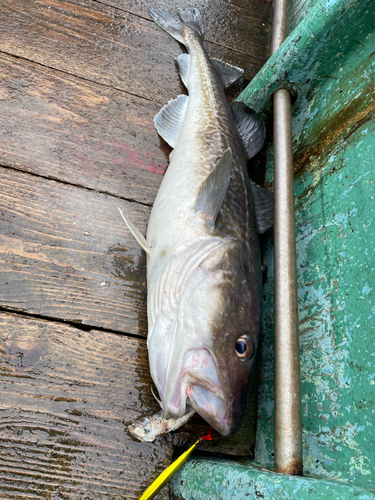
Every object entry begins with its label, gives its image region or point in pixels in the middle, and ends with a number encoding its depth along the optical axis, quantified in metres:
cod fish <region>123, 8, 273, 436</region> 0.43
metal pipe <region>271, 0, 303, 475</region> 0.40
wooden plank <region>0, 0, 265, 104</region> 0.65
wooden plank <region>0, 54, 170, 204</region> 0.58
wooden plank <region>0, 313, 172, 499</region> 0.45
